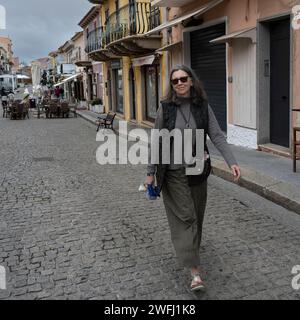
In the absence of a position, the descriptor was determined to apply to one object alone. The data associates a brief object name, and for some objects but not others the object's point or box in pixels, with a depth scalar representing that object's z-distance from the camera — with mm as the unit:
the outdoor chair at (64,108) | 27175
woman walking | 3875
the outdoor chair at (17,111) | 26303
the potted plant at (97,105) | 28562
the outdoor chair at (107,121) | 17844
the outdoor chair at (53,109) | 27094
